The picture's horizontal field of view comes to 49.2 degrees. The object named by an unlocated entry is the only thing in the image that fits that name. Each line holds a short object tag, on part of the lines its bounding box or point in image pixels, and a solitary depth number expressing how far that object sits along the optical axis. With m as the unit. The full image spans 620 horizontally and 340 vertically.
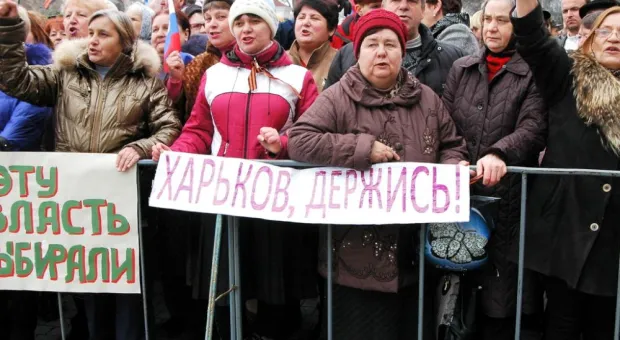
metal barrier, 3.20
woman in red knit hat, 3.38
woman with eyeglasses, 3.30
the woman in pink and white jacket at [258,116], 3.85
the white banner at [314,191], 3.28
